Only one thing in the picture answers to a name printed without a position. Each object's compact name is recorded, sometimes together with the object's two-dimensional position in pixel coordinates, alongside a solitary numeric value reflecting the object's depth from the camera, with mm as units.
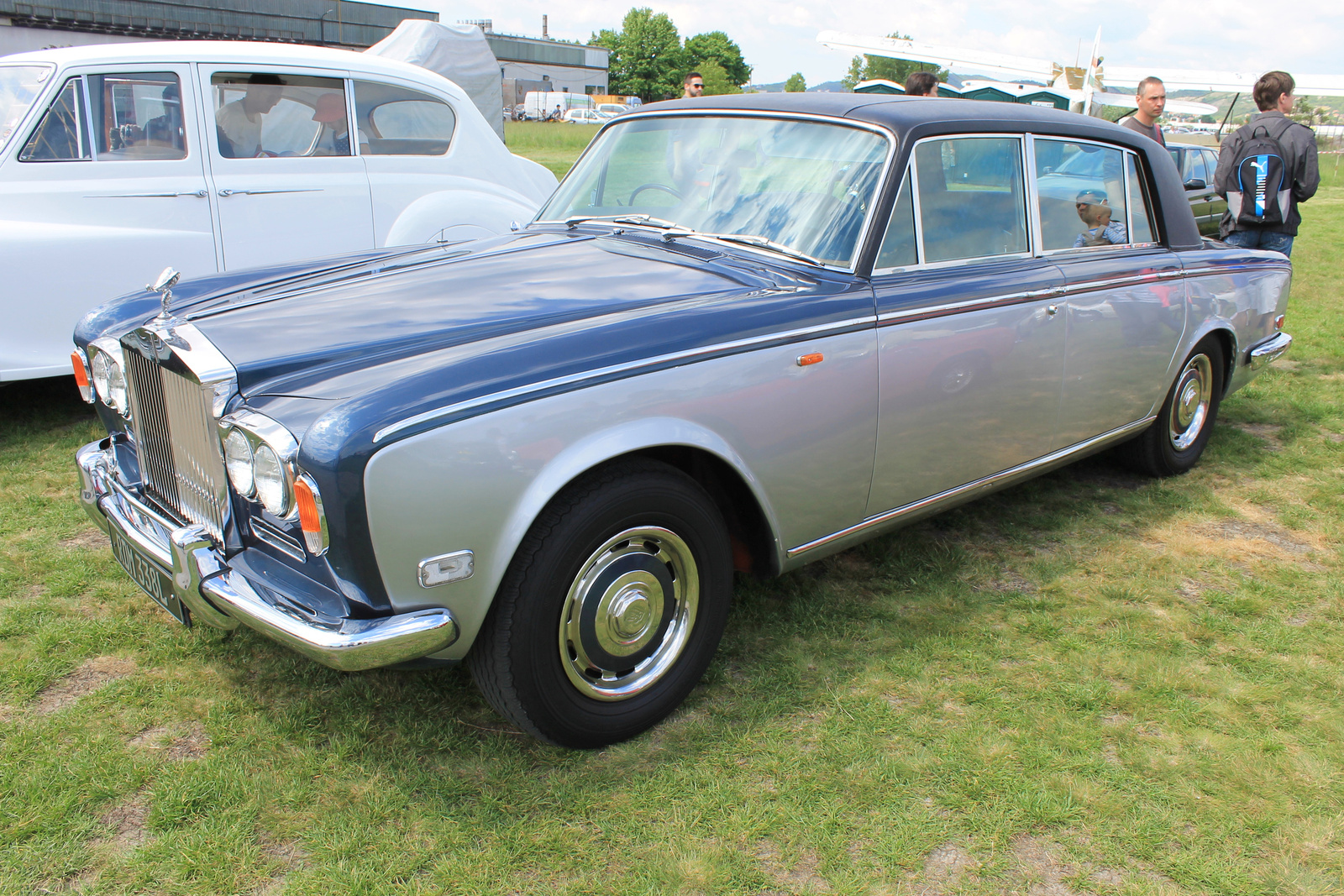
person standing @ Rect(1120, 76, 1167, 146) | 6301
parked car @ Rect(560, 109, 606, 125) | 63625
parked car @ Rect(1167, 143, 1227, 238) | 10117
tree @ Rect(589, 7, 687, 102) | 91062
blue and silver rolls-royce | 2078
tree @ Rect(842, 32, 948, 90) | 86812
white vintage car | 4648
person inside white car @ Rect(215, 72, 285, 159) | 5156
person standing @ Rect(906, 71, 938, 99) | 7016
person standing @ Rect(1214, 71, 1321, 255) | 5723
